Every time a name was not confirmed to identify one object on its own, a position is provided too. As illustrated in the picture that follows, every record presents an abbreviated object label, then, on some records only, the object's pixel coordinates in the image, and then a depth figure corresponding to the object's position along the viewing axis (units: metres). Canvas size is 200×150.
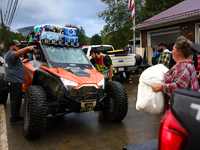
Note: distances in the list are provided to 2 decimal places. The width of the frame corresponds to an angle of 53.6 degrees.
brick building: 12.51
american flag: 13.31
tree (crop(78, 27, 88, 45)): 55.76
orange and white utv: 3.75
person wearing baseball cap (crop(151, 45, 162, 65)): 7.57
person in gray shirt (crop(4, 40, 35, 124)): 4.62
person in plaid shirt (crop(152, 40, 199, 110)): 2.26
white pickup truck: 10.19
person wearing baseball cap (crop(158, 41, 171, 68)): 5.64
